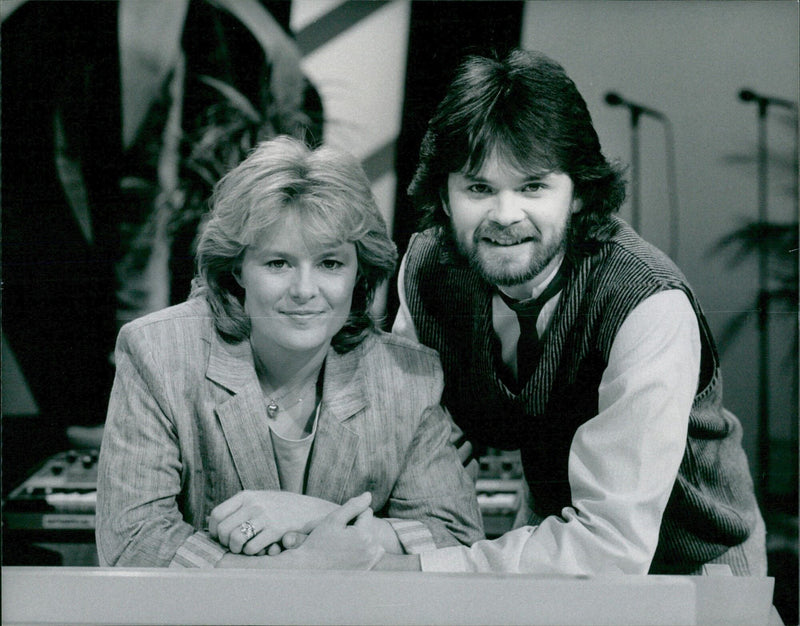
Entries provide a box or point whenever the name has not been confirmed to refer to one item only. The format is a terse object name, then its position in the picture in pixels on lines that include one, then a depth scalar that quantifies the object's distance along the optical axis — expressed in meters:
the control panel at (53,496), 2.65
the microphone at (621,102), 2.47
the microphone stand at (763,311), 2.52
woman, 2.36
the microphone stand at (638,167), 2.48
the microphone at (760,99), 2.51
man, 2.34
